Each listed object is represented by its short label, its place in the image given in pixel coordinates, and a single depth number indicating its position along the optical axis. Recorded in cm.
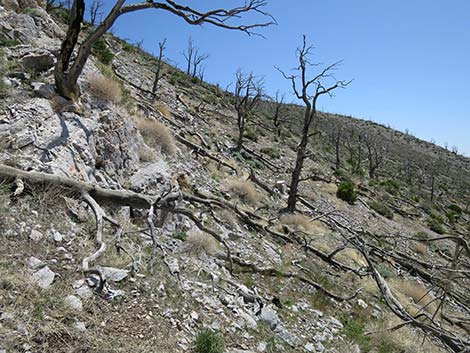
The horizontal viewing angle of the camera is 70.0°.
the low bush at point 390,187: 2998
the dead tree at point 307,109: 1286
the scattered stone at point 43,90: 660
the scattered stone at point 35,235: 383
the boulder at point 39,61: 739
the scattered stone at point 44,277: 319
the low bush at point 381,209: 2114
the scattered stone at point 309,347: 495
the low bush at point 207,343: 348
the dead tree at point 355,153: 3456
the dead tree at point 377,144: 4531
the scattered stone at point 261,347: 418
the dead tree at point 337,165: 3034
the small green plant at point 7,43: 793
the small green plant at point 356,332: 605
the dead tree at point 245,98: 2022
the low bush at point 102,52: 1327
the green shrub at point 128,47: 3217
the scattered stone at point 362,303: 771
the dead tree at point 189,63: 4457
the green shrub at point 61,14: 1928
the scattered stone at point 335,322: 638
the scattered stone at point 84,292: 335
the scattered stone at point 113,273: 382
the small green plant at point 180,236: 666
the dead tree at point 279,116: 3183
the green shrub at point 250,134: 2479
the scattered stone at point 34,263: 338
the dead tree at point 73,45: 682
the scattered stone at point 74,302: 314
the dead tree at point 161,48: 2596
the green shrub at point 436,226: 2256
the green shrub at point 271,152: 2256
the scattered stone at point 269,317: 501
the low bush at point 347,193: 1962
